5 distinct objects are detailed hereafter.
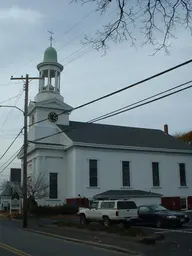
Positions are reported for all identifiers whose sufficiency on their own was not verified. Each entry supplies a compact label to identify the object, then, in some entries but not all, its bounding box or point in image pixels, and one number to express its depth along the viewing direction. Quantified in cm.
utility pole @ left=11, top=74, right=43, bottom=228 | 2736
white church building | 4630
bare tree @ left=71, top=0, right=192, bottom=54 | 761
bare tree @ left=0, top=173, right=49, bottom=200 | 4393
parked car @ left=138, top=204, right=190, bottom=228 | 2381
